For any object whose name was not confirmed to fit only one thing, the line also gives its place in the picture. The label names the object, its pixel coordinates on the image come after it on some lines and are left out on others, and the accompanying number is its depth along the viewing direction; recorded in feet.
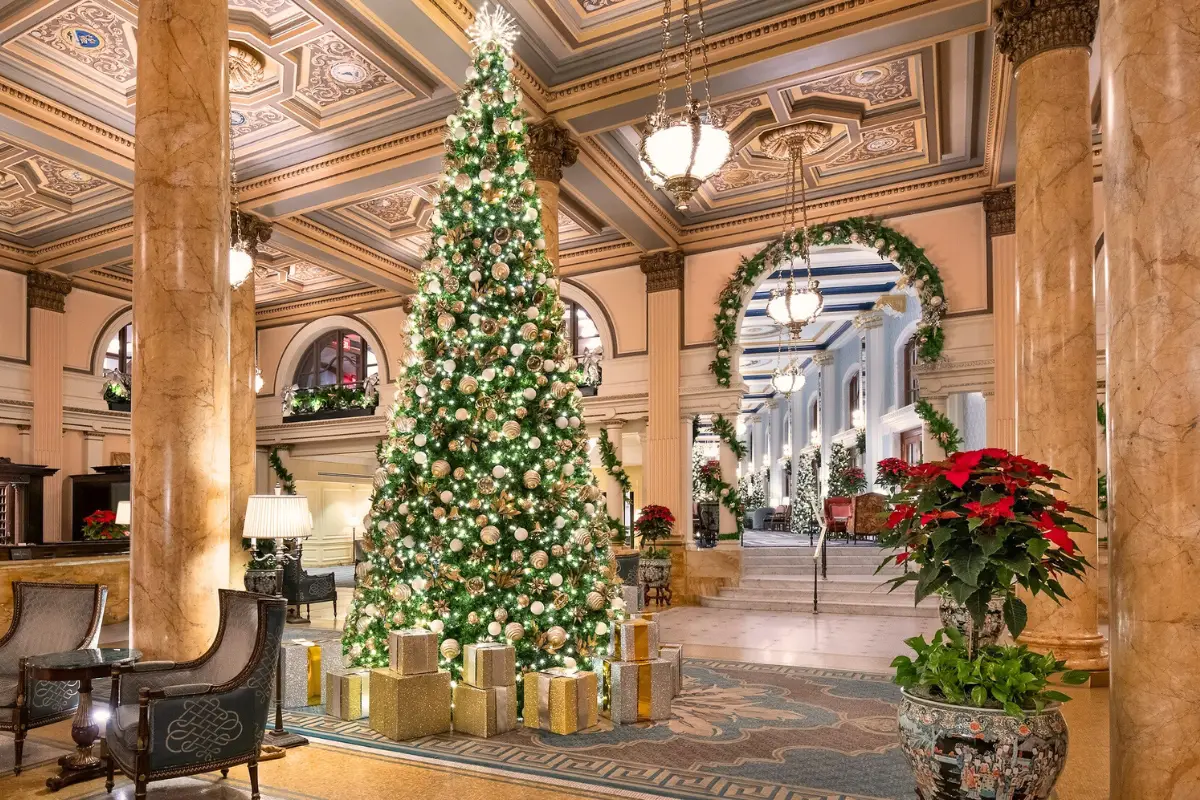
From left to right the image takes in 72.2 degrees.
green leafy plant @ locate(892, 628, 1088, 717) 9.01
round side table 12.42
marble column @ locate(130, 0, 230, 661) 14.76
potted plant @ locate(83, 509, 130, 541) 37.50
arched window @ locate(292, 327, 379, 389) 51.62
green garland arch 34.14
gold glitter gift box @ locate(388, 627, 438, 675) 15.76
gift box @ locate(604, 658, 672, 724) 16.79
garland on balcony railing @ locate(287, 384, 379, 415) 50.29
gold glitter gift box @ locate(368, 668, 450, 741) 15.48
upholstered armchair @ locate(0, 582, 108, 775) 14.56
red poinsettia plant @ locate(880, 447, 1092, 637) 8.92
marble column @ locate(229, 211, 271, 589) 32.48
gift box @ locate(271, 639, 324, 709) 17.90
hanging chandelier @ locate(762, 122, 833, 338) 30.71
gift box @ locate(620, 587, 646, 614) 28.63
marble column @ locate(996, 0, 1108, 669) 18.78
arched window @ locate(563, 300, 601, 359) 44.57
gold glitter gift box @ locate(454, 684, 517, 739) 15.88
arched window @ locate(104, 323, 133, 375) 48.16
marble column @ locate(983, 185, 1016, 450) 32.27
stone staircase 35.47
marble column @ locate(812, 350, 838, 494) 78.33
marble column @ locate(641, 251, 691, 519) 39.63
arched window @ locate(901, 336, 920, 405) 56.80
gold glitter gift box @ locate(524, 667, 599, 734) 16.03
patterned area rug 13.10
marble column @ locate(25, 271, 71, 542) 42.86
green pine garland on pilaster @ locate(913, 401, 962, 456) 33.40
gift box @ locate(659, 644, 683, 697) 18.63
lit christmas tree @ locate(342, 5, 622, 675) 17.44
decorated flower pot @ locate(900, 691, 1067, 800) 8.76
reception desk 23.81
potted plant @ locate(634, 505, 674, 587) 37.09
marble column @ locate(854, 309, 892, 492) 62.49
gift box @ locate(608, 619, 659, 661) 17.13
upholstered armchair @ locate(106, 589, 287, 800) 11.28
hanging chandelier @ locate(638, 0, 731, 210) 16.40
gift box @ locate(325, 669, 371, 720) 16.96
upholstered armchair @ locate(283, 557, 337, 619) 31.65
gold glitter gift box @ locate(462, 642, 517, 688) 16.02
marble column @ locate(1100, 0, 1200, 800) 8.38
